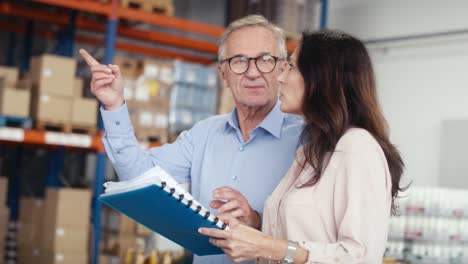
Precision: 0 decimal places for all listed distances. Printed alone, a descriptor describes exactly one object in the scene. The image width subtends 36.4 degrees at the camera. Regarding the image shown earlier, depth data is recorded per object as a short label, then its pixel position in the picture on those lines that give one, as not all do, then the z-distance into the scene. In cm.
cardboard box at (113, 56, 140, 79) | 778
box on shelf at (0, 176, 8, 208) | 742
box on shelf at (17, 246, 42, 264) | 769
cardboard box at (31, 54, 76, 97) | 691
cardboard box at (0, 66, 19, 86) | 697
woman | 195
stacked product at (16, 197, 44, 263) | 776
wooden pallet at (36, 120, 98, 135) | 703
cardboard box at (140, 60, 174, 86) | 769
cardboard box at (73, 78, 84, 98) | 709
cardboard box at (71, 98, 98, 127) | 714
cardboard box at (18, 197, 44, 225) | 777
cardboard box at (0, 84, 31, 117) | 678
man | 264
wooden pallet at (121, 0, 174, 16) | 768
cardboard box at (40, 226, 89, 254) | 727
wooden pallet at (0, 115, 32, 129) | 680
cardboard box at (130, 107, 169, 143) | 757
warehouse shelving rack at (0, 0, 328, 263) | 711
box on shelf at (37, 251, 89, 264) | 725
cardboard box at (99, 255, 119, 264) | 787
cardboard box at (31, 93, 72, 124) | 695
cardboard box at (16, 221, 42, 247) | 778
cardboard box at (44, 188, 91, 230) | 726
